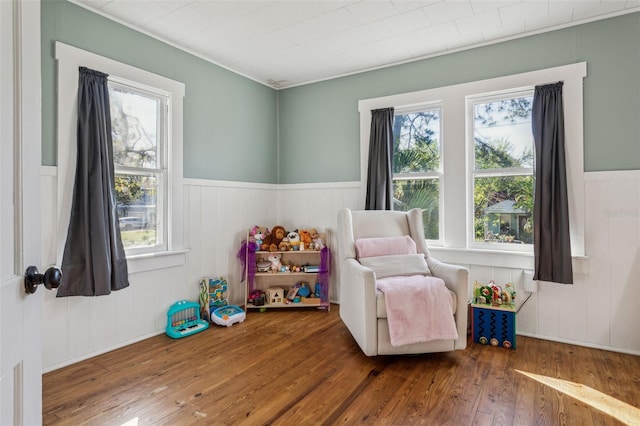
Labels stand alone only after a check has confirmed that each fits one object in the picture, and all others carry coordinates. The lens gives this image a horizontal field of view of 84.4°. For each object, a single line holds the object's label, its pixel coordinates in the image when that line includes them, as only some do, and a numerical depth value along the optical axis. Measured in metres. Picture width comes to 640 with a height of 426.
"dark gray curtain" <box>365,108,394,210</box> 3.46
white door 0.78
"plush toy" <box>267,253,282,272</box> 3.70
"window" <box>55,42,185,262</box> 2.36
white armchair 2.37
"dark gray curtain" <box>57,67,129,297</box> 2.35
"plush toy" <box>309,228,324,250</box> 3.73
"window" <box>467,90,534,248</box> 3.01
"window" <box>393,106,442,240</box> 3.41
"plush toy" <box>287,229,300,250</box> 3.75
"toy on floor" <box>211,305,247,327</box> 3.15
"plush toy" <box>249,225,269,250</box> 3.68
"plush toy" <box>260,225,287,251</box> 3.71
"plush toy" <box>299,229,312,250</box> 3.78
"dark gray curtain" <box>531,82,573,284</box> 2.69
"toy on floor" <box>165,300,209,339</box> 2.91
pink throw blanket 2.31
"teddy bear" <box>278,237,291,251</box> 3.71
